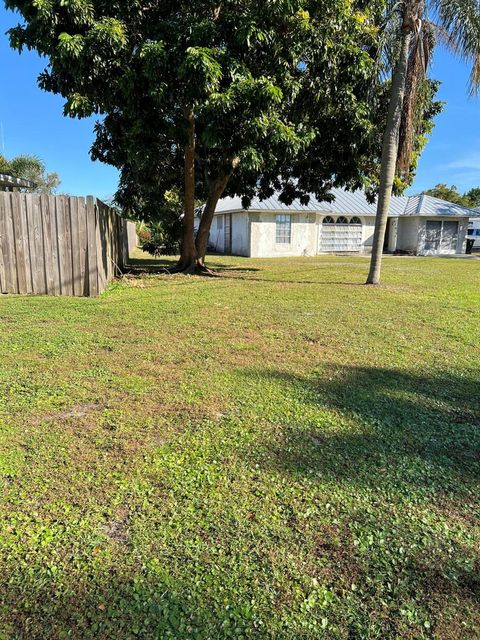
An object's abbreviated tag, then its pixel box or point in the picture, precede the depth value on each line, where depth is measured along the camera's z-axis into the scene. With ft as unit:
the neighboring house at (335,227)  79.30
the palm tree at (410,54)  32.22
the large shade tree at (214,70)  28.09
